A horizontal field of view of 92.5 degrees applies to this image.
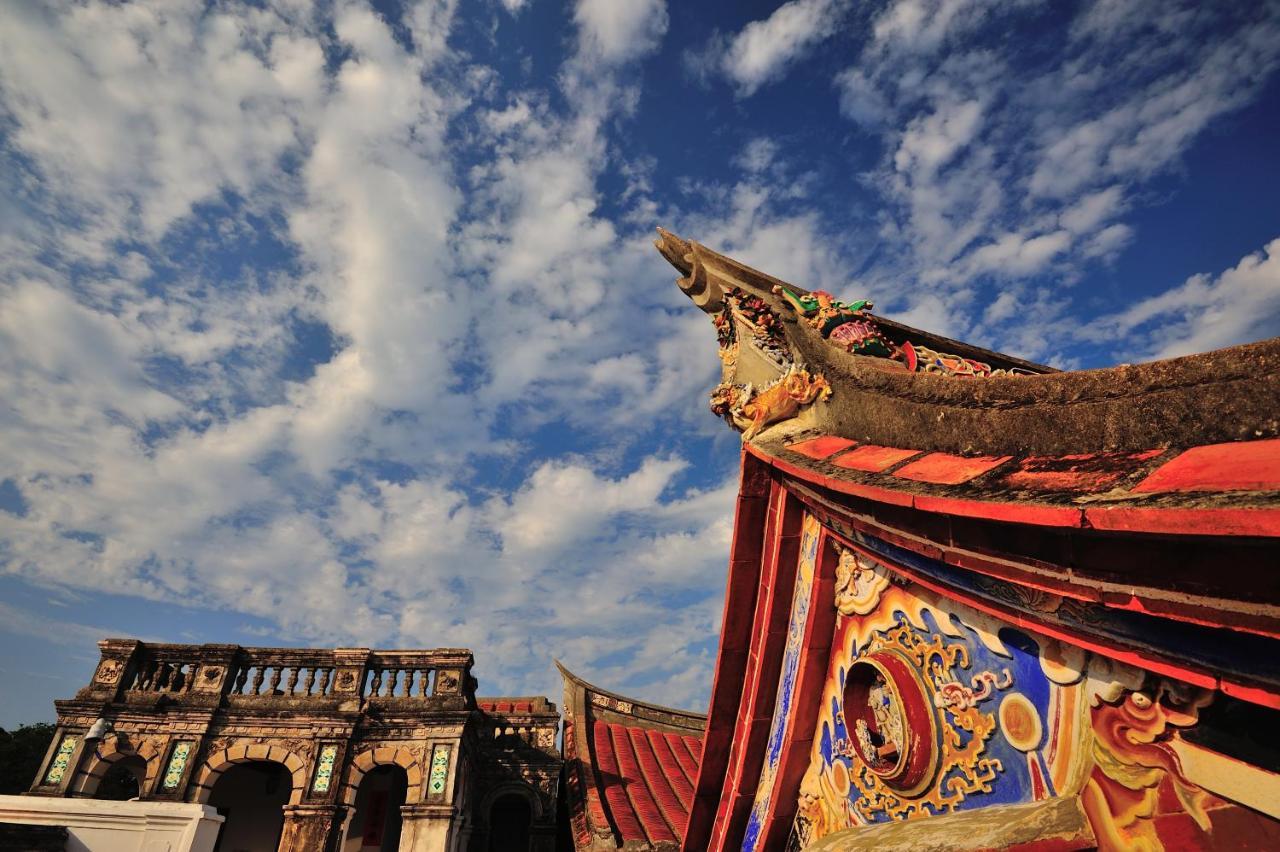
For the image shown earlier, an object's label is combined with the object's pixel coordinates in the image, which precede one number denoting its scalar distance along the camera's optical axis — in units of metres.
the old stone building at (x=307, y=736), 12.23
